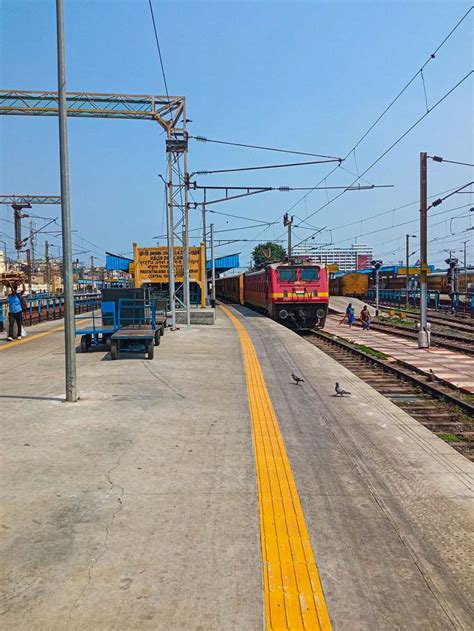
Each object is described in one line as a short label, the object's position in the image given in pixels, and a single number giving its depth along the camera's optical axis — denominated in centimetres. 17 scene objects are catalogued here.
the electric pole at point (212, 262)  3603
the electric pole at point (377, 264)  3432
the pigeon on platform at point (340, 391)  938
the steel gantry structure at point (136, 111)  1858
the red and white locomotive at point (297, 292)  2416
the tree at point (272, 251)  9925
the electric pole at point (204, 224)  3409
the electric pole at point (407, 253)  4660
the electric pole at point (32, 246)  5809
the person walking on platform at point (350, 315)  2836
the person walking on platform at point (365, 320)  2592
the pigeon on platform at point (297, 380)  1023
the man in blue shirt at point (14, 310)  1623
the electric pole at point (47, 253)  5575
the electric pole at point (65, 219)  798
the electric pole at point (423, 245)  1781
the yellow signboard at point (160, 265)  2772
